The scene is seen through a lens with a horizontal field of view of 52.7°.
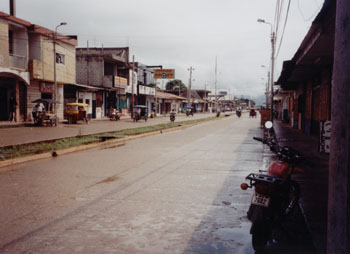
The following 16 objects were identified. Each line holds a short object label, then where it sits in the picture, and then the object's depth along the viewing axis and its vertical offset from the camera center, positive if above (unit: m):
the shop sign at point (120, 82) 42.01 +3.11
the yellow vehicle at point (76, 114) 29.17 -0.61
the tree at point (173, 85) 103.31 +6.87
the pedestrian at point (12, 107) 26.73 -0.10
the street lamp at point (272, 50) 31.95 +5.55
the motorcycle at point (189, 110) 58.05 -0.38
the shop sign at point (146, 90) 52.00 +2.72
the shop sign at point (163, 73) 62.60 +6.19
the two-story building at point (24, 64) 24.97 +3.21
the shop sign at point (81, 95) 36.39 +1.22
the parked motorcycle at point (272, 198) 3.69 -0.95
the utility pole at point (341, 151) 2.84 -0.33
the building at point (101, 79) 41.19 +3.42
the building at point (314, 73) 7.77 +1.79
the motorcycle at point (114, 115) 36.79 -0.81
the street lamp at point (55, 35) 26.55 +6.08
